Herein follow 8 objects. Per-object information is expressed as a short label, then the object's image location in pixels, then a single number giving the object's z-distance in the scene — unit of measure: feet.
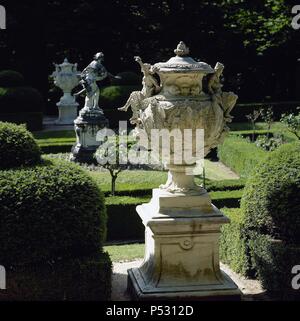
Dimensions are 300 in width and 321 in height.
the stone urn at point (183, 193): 24.61
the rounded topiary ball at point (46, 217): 24.67
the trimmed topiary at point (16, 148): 26.89
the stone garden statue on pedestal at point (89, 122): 62.59
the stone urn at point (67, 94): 97.81
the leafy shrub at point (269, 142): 65.09
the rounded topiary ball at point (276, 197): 26.71
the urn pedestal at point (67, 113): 97.60
